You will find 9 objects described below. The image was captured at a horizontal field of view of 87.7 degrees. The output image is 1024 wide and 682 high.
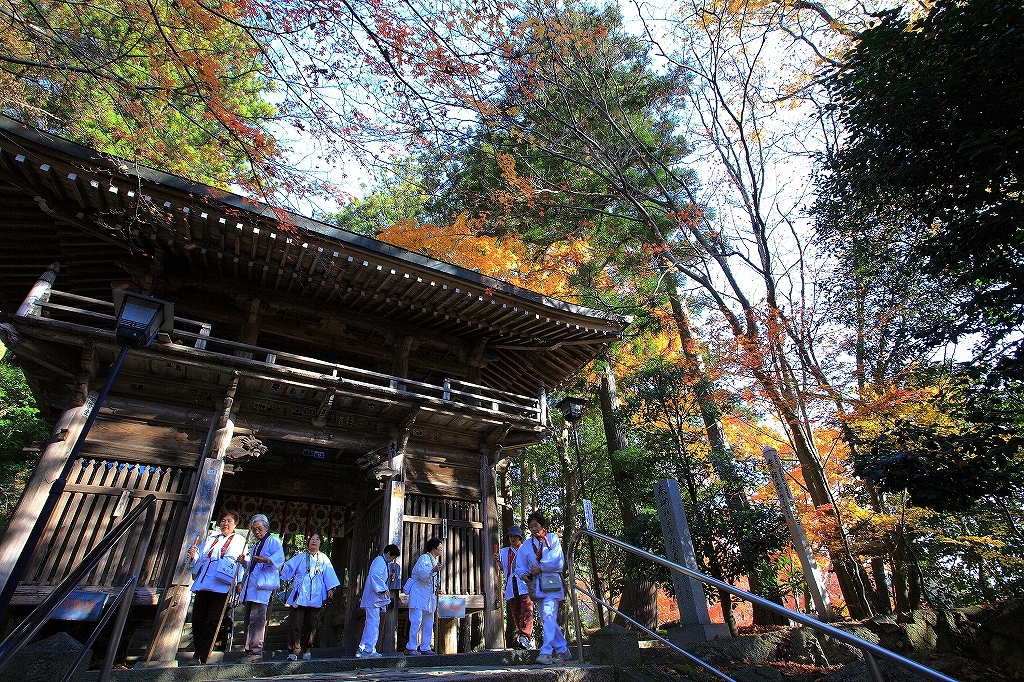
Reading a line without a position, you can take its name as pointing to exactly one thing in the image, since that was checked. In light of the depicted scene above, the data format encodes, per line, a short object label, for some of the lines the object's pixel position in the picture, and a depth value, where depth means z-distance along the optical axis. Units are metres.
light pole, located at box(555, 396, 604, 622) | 11.01
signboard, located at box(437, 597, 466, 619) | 8.35
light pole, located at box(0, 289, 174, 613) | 4.32
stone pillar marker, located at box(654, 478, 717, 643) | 7.02
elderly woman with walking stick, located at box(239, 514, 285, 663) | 6.22
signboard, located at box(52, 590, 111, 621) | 6.17
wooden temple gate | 6.82
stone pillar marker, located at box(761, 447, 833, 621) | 8.14
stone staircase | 4.56
